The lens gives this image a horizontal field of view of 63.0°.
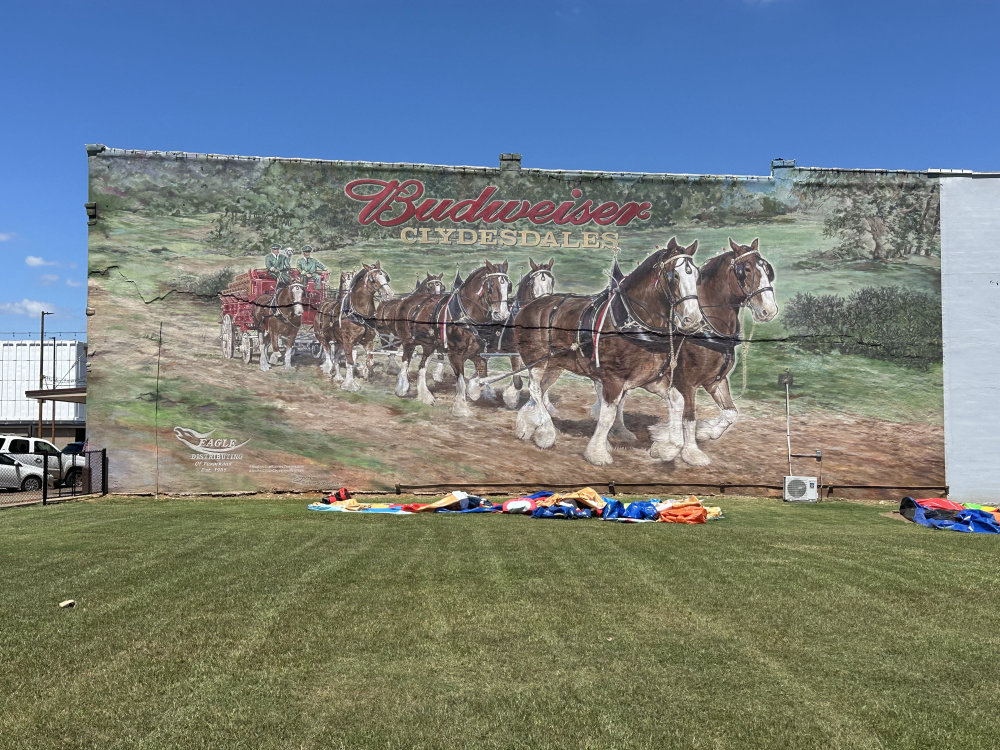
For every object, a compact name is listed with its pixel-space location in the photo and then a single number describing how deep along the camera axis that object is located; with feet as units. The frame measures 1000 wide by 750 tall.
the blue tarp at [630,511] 52.75
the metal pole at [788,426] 70.74
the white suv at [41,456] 80.23
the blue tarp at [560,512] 54.08
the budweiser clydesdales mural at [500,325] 69.05
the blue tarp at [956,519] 50.03
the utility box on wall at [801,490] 68.69
